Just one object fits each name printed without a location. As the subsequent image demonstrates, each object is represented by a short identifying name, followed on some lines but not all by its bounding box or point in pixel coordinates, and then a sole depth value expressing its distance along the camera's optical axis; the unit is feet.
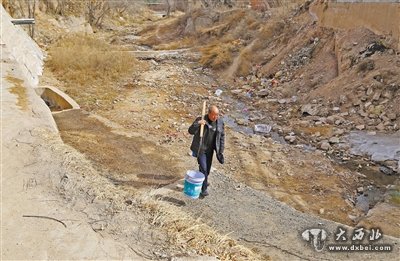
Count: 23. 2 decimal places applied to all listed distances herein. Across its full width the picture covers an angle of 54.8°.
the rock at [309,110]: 35.17
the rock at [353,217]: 20.09
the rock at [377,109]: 31.07
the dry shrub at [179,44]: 77.71
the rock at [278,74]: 47.04
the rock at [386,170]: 25.31
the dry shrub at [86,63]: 42.58
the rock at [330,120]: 32.78
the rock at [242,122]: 35.14
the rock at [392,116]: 29.87
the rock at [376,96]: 32.27
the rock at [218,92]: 44.38
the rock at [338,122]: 32.22
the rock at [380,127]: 29.41
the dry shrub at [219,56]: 55.77
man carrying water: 17.37
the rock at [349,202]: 22.01
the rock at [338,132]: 30.58
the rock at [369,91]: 33.06
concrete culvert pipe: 33.30
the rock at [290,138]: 30.86
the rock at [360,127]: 30.40
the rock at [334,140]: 29.66
